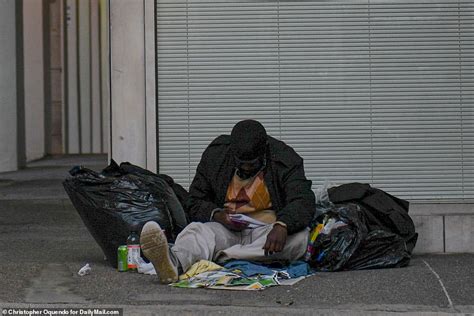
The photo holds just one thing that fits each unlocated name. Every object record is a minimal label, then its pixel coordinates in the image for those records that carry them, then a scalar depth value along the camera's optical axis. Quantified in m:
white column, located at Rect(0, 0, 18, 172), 24.03
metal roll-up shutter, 17.19
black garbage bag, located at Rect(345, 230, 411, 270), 14.75
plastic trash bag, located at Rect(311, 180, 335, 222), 15.15
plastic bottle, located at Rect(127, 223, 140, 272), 14.31
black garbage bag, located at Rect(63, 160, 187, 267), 14.51
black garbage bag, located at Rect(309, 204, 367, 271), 14.61
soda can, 14.36
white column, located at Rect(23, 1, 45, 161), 27.14
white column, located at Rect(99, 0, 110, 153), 29.78
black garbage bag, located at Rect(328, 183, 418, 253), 15.30
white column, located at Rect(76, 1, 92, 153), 29.86
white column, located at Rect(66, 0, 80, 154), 29.80
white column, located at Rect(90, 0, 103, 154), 29.89
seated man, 13.98
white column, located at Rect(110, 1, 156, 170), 17.14
